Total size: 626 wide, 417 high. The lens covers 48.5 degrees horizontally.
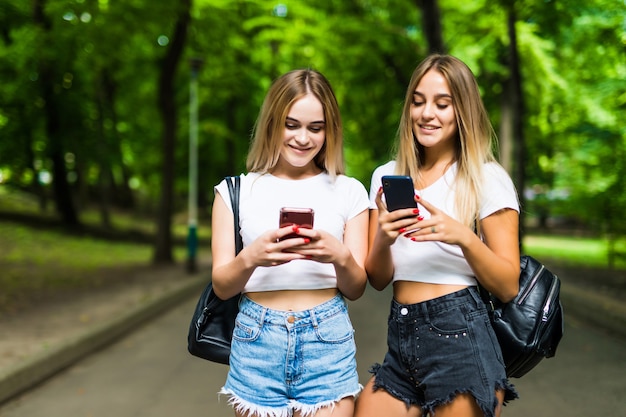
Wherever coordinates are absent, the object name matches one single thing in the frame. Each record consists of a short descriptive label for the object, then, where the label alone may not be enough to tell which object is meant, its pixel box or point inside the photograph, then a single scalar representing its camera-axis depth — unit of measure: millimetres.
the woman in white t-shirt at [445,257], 2404
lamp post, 15422
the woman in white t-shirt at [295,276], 2504
